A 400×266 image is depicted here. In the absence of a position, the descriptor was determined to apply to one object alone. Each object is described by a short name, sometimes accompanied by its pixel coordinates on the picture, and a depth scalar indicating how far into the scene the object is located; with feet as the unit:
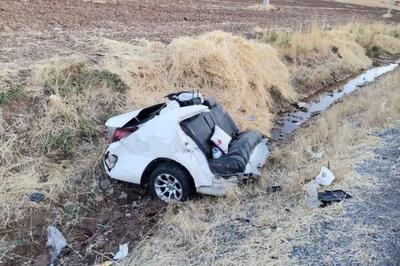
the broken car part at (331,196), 19.19
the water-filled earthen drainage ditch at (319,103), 37.60
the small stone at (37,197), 21.82
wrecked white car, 20.68
